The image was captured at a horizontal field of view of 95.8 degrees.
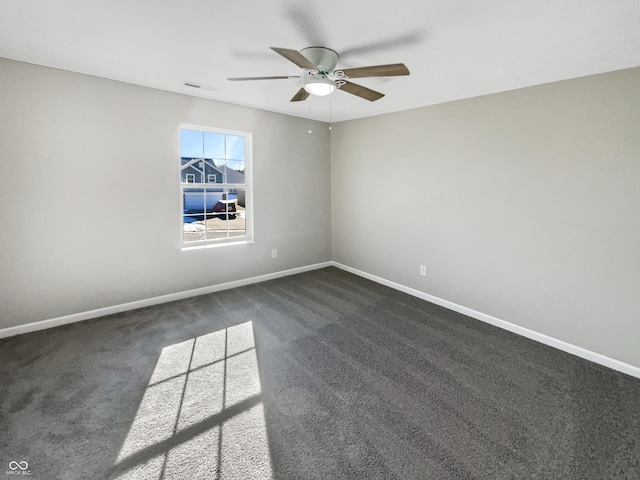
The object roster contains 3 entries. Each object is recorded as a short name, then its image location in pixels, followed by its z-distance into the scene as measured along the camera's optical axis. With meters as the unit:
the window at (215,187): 3.67
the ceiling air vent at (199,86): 3.01
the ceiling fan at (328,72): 1.92
